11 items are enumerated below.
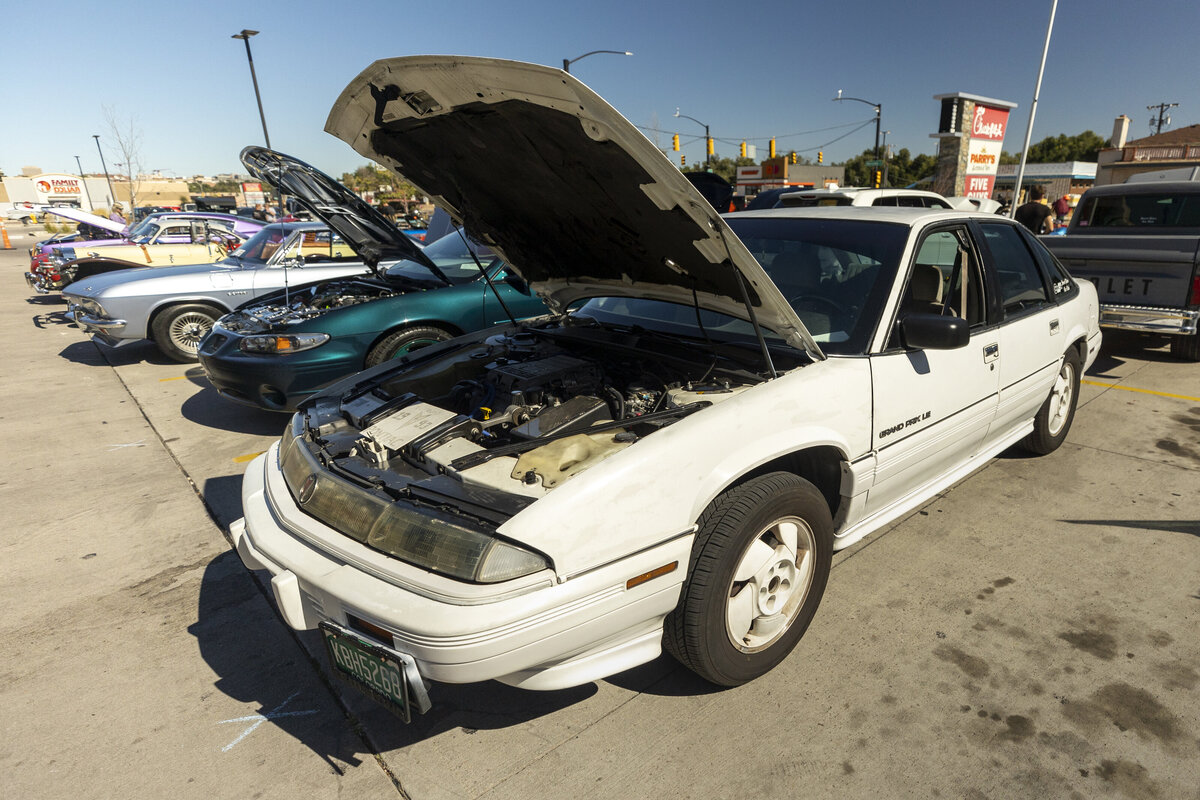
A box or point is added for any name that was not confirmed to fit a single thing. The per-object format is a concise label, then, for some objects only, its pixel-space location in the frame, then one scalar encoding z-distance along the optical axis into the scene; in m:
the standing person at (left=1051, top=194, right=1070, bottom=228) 14.53
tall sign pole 16.27
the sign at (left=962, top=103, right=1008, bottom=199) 15.89
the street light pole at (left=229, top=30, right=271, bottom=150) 20.25
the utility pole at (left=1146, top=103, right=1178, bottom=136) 64.38
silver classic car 7.48
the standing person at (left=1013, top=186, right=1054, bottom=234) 10.37
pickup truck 6.25
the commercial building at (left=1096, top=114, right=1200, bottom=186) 38.66
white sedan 1.93
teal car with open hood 5.00
